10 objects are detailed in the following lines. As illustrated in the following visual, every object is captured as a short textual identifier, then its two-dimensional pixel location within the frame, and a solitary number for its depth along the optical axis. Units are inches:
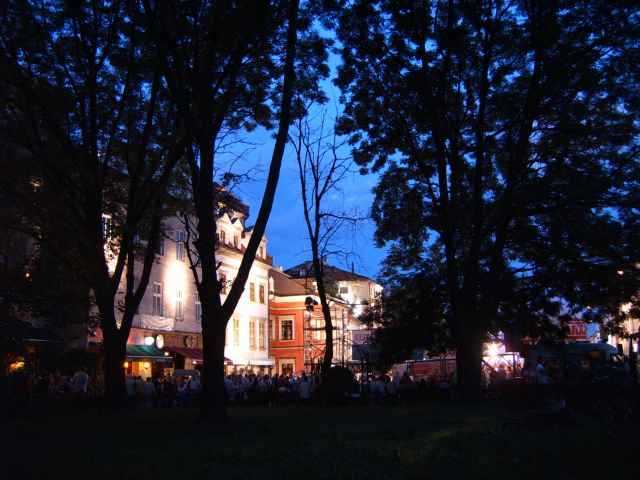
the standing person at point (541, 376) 922.5
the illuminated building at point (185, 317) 1712.6
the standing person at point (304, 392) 1052.0
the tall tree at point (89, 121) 653.3
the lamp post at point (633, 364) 552.1
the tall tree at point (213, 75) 554.3
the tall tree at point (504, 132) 673.6
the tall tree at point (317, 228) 1017.4
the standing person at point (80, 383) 1014.4
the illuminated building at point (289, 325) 2669.8
